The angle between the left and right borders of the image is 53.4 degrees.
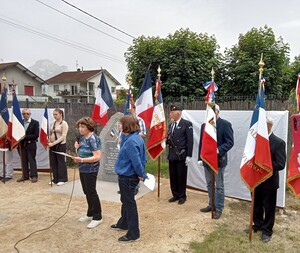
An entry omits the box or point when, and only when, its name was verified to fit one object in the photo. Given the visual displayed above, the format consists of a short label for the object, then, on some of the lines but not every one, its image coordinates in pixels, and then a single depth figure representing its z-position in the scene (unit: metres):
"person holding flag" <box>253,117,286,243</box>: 3.84
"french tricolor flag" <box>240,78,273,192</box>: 3.71
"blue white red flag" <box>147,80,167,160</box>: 5.52
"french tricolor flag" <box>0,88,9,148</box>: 6.99
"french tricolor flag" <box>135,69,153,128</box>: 5.99
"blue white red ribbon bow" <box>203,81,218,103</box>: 4.55
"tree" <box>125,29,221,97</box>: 11.33
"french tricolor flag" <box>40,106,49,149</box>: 7.00
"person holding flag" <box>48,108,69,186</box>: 6.57
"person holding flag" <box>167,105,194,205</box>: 5.28
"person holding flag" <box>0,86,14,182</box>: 7.00
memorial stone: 6.91
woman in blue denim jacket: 3.67
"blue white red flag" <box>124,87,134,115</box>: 6.31
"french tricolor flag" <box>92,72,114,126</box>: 6.67
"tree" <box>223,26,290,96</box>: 10.80
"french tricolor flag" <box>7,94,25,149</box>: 6.77
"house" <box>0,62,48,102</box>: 32.59
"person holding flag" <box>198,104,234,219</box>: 4.61
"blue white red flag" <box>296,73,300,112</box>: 4.29
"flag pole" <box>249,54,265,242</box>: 3.84
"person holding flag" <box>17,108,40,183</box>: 6.94
